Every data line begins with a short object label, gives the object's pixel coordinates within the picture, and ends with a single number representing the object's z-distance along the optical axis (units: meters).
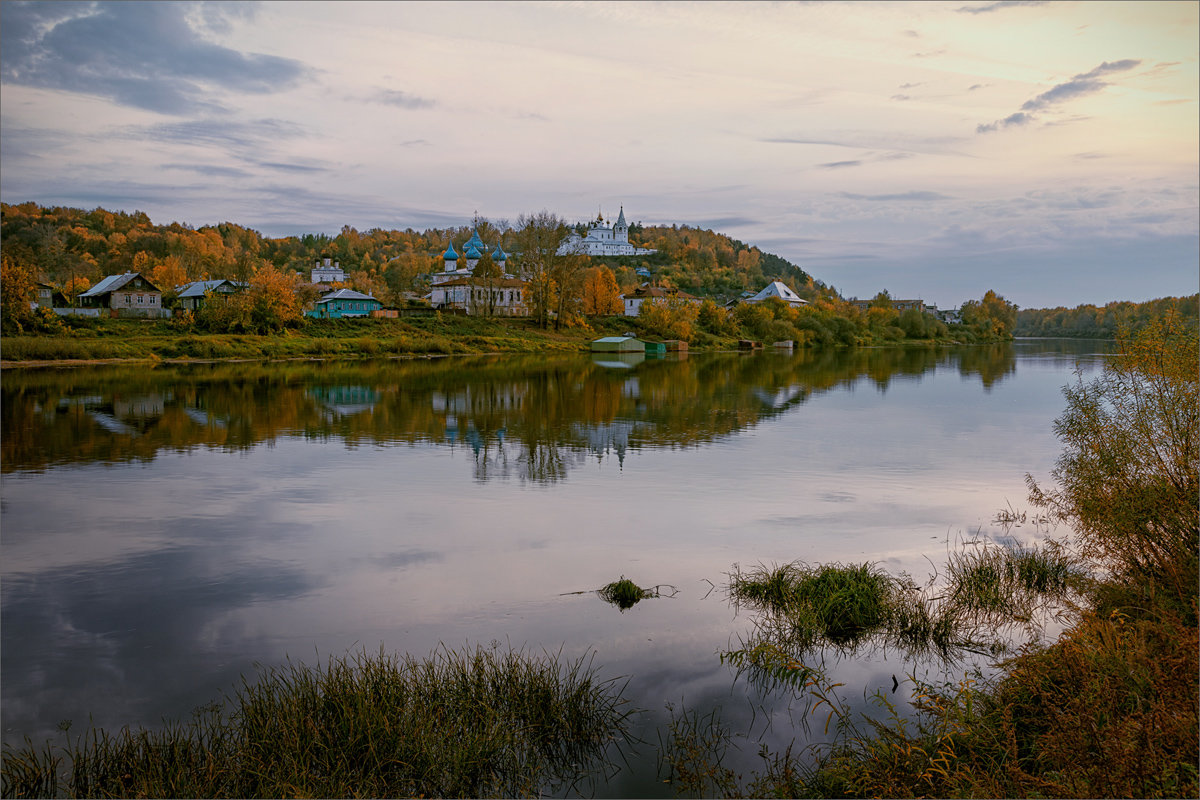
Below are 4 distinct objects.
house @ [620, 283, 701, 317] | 93.44
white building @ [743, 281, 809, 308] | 116.19
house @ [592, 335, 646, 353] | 71.00
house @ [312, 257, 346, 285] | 114.86
